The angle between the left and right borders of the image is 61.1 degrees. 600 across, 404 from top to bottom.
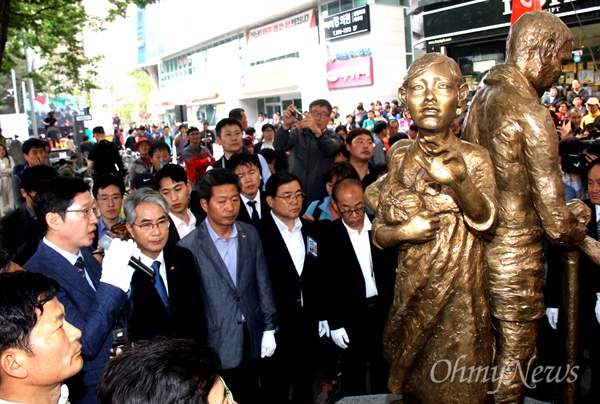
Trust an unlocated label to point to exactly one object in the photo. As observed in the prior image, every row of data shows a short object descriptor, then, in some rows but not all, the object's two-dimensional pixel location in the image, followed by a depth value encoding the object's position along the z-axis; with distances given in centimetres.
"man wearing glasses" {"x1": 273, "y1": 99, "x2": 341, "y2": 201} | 584
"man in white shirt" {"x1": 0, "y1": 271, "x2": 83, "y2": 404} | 165
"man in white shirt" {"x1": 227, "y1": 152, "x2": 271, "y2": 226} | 474
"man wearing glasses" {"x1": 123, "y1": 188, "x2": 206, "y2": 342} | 293
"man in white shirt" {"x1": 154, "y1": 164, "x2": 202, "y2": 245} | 436
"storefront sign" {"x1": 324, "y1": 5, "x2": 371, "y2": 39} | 2053
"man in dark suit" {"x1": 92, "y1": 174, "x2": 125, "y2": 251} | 437
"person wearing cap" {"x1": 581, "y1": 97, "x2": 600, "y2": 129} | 809
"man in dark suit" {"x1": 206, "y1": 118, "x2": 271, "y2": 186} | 583
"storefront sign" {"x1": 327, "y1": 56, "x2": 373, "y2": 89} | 2109
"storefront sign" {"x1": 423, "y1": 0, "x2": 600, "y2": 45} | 1073
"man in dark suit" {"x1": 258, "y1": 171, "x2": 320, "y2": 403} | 382
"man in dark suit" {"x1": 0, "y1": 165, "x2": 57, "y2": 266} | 405
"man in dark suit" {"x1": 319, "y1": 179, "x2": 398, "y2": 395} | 365
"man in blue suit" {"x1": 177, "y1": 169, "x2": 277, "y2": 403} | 340
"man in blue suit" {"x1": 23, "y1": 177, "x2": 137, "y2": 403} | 245
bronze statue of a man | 241
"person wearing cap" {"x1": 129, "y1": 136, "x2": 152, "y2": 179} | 847
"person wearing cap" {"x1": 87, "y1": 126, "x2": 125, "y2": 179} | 936
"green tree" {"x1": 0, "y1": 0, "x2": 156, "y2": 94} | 1143
